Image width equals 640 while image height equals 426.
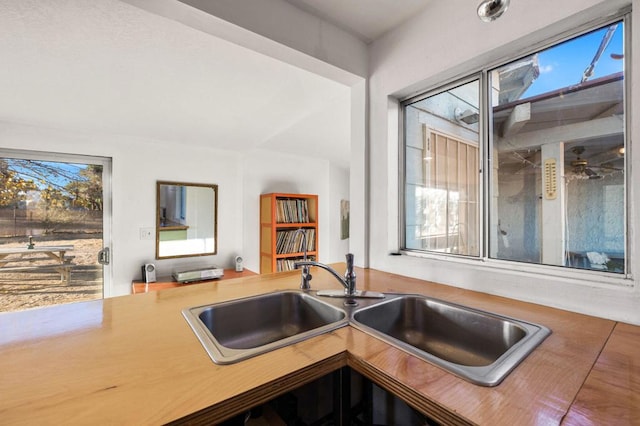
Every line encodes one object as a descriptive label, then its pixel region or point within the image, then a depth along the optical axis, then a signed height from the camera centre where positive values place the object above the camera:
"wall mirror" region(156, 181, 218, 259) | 3.15 -0.05
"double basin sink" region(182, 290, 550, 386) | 0.87 -0.39
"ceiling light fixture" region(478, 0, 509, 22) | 1.00 +0.73
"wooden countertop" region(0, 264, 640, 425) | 0.49 -0.33
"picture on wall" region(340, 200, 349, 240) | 4.64 -0.08
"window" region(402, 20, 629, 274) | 1.00 +0.23
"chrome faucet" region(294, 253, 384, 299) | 1.15 -0.29
